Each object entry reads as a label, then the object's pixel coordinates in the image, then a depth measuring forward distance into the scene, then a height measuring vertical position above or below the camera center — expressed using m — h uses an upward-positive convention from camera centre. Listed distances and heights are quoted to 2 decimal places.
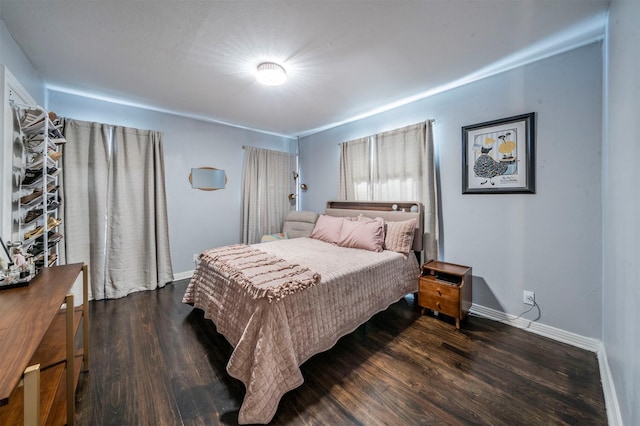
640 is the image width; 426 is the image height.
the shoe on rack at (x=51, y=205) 2.36 +0.07
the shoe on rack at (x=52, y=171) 2.27 +0.39
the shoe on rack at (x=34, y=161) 2.07 +0.45
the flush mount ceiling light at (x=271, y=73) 2.22 +1.25
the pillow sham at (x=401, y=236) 2.78 -0.33
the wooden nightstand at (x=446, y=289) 2.35 -0.81
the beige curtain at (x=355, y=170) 3.65 +0.58
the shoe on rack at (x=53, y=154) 2.28 +0.54
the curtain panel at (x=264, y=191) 4.32 +0.34
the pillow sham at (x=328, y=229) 3.27 -0.28
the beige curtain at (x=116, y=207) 2.91 +0.06
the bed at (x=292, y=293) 1.52 -0.67
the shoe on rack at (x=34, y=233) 2.01 -0.17
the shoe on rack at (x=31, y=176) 2.08 +0.31
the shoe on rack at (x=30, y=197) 2.03 +0.13
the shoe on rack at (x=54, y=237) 2.33 -0.23
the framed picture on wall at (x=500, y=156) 2.26 +0.49
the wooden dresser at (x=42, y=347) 0.71 -0.44
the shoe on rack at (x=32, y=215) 2.10 -0.02
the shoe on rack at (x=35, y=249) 2.08 -0.31
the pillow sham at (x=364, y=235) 2.84 -0.32
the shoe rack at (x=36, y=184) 2.01 +0.25
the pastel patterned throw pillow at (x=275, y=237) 4.02 -0.46
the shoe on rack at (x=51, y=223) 2.28 -0.09
